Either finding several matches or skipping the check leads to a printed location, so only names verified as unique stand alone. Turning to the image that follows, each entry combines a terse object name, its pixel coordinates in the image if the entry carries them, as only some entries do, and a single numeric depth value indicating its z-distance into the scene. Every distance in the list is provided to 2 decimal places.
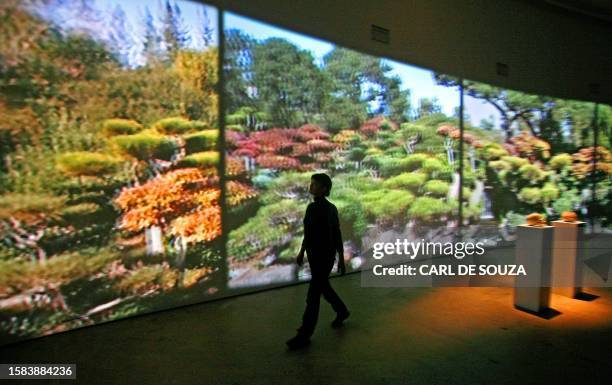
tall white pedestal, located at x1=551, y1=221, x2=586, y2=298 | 3.67
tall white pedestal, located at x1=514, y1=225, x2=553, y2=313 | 3.29
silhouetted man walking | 2.71
